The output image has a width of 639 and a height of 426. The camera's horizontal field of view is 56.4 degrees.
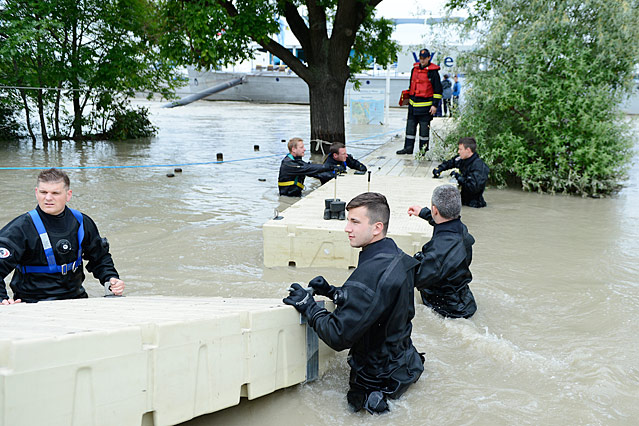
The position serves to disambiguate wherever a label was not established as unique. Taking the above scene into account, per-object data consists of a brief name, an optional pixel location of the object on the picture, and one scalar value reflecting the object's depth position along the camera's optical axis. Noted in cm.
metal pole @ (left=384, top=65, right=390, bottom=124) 2085
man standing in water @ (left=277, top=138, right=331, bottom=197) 862
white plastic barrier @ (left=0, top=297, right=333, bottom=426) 226
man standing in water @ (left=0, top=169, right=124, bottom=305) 379
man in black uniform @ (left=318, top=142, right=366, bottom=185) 909
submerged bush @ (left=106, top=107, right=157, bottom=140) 1719
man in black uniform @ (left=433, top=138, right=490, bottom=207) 850
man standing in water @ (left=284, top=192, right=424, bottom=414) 310
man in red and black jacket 1109
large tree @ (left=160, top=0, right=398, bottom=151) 1125
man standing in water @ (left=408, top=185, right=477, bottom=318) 434
